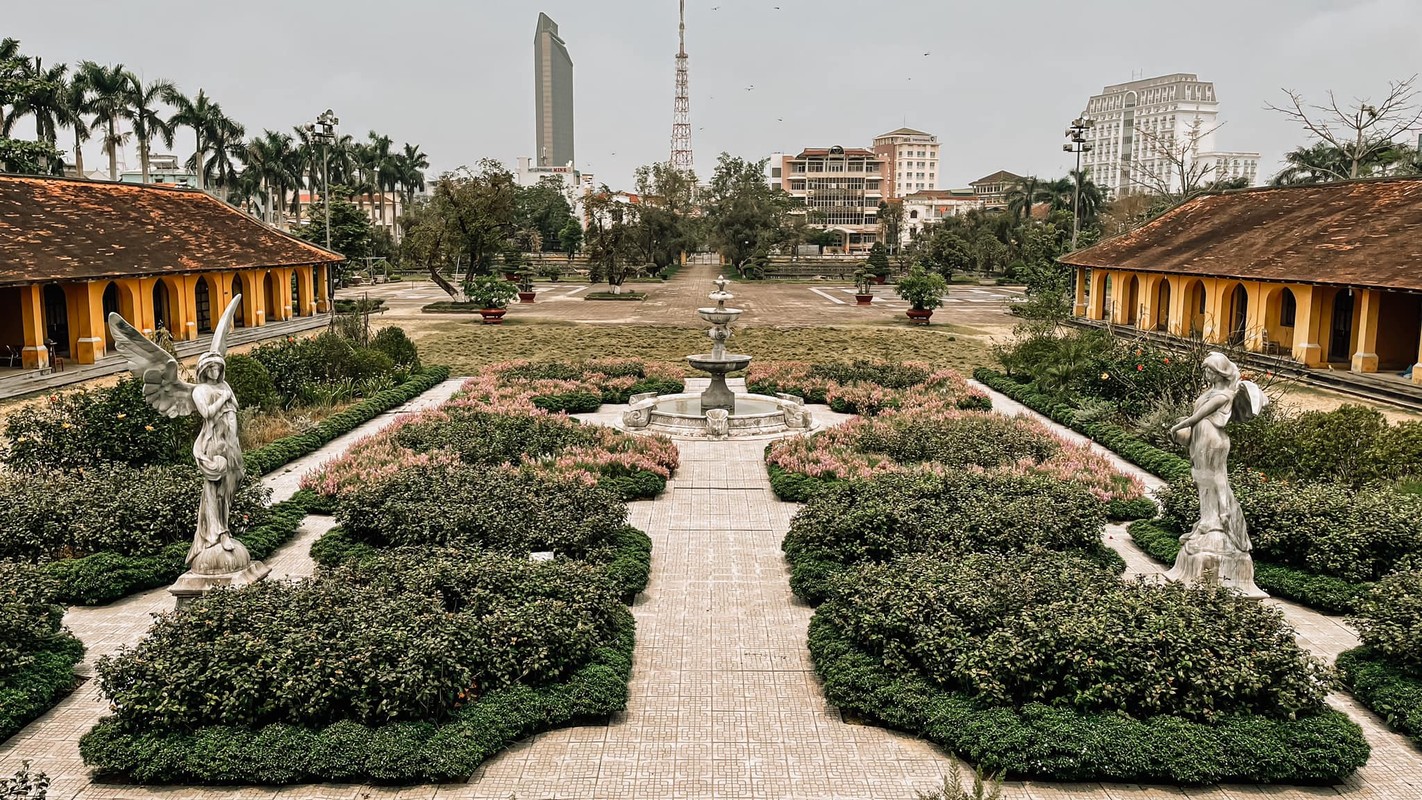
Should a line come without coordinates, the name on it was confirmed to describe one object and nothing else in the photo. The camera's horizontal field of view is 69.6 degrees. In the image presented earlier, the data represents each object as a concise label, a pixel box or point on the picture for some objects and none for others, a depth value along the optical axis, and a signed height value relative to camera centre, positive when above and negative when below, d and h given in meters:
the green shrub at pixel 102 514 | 11.36 -2.87
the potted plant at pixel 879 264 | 64.12 +0.17
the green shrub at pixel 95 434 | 14.21 -2.40
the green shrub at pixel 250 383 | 18.52 -2.17
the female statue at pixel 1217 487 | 9.85 -2.16
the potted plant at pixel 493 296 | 40.00 -1.22
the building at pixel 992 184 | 133.50 +11.16
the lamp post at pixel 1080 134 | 40.97 +5.36
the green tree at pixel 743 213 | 71.06 +3.71
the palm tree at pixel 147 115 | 50.77 +7.45
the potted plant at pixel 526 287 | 51.81 -1.13
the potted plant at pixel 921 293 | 40.62 -1.03
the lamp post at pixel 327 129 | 37.54 +4.97
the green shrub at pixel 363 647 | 7.62 -3.02
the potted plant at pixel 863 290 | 50.25 -1.18
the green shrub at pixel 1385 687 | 8.03 -3.41
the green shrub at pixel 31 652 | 8.00 -3.30
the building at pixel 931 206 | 125.81 +7.57
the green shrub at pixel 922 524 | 11.26 -2.92
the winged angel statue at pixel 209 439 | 9.82 -1.68
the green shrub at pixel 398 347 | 25.16 -2.04
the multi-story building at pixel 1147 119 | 174.75 +26.15
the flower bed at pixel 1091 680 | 7.34 -3.23
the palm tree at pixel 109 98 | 48.41 +7.89
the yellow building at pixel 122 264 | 25.28 -0.01
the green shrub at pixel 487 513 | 11.49 -2.90
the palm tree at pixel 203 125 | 56.16 +7.88
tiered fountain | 19.33 -2.87
